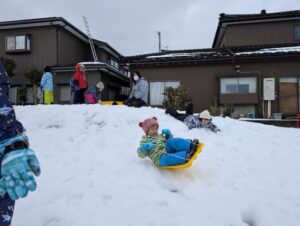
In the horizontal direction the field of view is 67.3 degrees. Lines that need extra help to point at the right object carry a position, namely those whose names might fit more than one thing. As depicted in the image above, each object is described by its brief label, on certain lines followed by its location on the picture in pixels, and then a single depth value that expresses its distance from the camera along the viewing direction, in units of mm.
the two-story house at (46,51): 13097
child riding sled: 3169
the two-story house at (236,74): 10881
